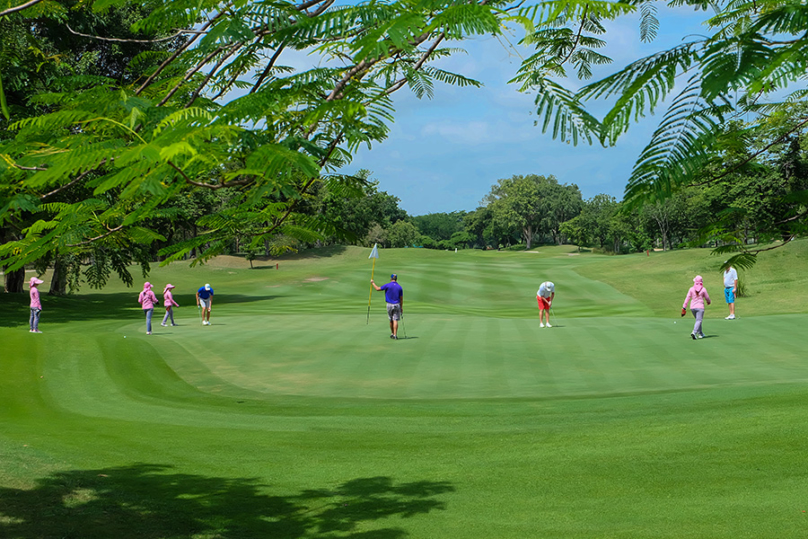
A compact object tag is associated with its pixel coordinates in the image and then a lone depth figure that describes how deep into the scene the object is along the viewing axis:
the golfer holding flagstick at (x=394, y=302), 21.67
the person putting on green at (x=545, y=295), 25.41
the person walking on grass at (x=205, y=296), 27.90
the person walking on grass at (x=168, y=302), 26.36
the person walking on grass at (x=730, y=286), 27.67
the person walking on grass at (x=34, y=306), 24.67
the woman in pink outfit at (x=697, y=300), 20.48
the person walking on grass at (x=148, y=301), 25.11
